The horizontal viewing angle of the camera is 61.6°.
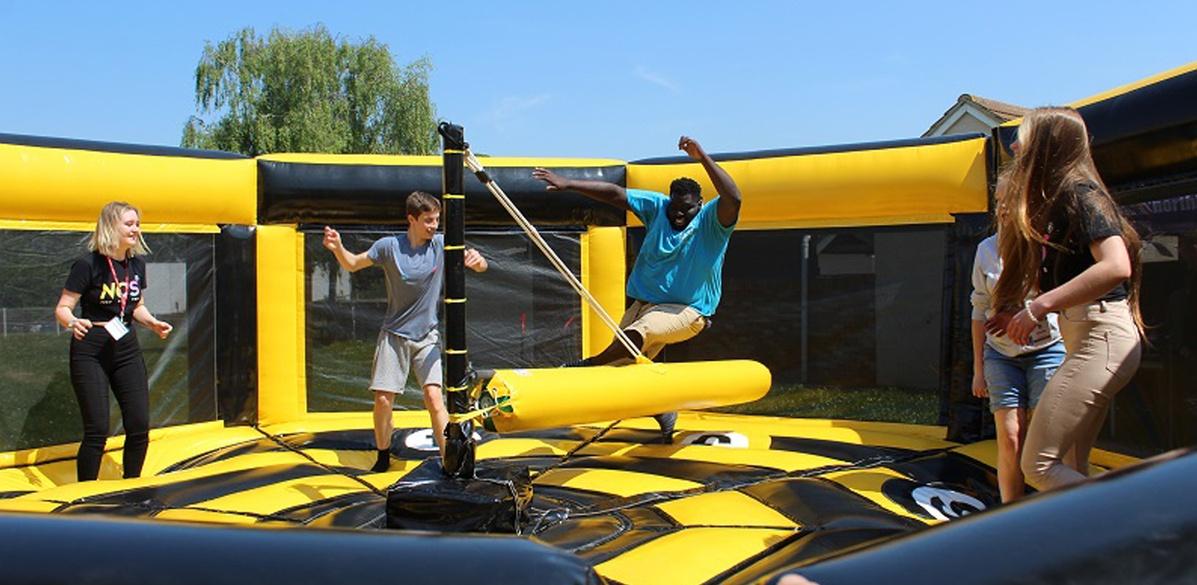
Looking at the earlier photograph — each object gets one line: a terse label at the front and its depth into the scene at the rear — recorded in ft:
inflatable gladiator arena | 10.98
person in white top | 10.69
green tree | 67.15
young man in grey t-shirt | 13.82
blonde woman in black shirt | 13.24
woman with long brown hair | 7.89
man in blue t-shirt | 14.05
